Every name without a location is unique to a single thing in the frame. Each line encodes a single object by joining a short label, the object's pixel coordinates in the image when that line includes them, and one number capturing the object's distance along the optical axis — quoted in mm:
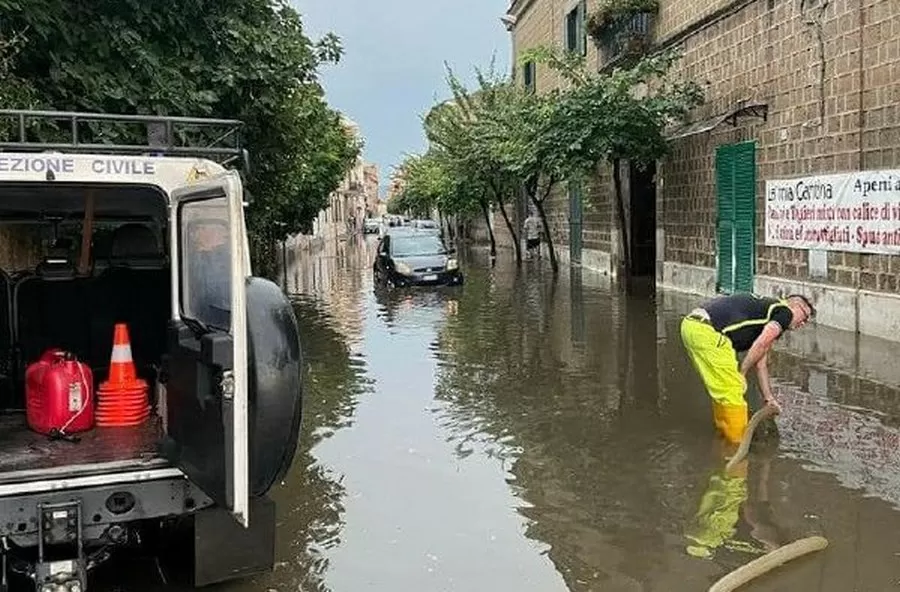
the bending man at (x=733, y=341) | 7652
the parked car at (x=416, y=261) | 23562
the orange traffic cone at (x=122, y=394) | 5574
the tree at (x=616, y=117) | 19078
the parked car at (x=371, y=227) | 104838
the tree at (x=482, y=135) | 31078
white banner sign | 12523
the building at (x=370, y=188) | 172375
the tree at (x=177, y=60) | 10250
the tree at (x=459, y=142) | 34094
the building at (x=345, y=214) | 74062
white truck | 4297
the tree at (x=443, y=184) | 37550
